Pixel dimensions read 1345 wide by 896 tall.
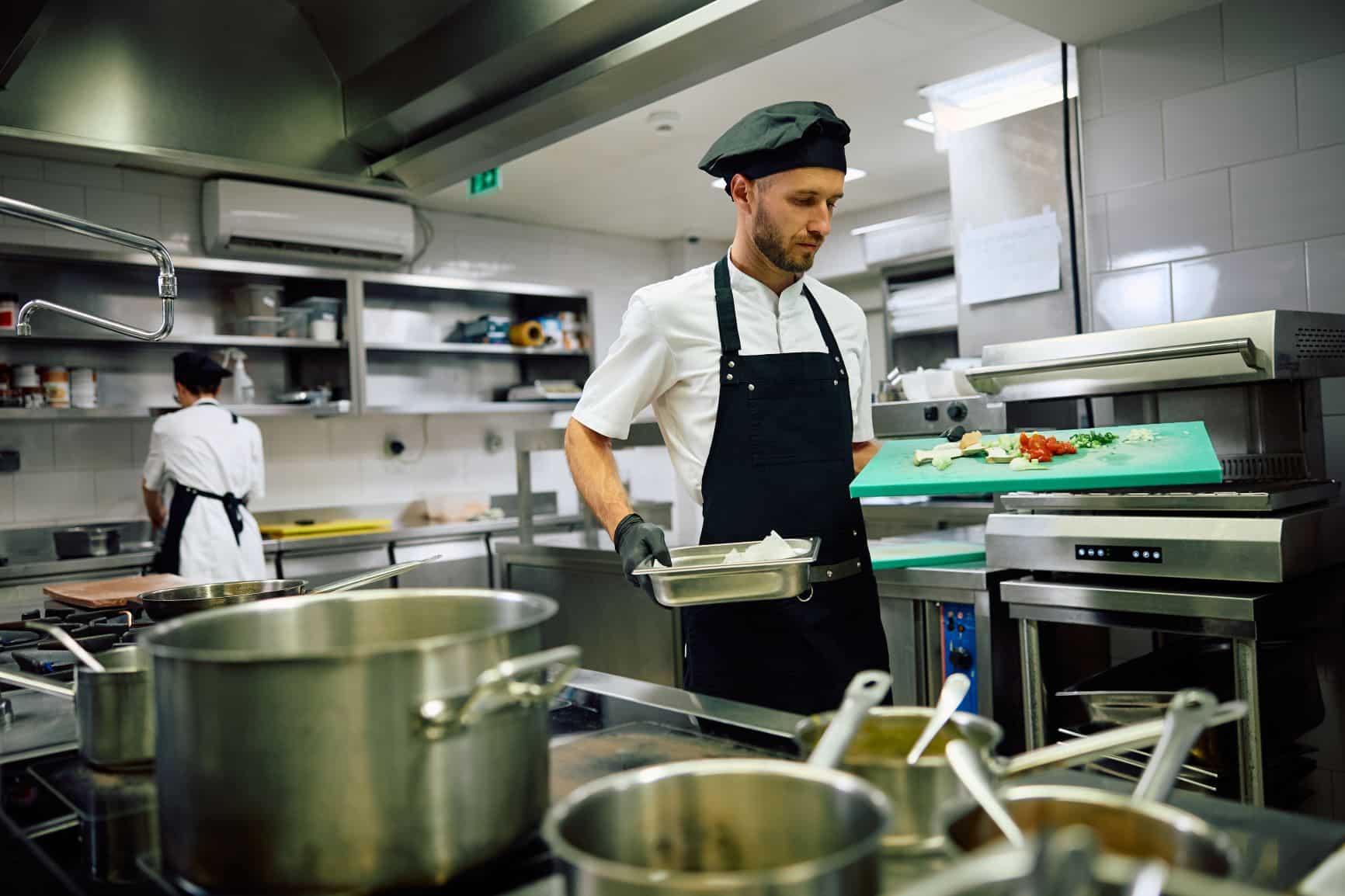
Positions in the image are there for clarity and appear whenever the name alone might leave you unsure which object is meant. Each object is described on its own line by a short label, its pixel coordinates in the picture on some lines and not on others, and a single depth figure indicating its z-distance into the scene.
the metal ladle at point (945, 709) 0.71
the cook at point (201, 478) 4.25
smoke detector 4.31
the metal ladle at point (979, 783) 0.55
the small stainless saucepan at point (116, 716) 0.92
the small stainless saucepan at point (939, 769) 0.64
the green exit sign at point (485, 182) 4.88
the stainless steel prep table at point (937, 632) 2.38
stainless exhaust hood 1.91
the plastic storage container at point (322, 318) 5.14
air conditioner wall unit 4.79
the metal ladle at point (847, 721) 0.63
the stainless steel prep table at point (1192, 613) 1.91
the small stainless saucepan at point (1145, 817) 0.52
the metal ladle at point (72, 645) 0.94
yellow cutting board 4.89
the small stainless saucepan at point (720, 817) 0.55
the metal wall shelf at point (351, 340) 4.46
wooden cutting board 2.17
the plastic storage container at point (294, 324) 5.14
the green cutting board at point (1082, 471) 1.91
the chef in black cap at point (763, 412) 1.78
